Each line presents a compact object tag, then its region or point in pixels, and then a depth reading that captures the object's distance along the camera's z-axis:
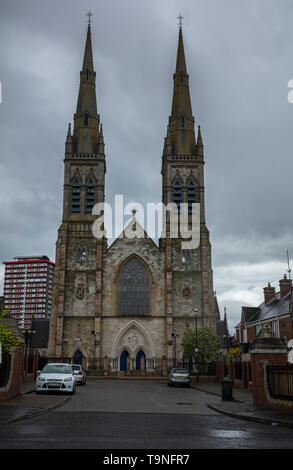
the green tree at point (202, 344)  43.38
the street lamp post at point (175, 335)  48.56
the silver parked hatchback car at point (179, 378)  32.28
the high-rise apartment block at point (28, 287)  179.50
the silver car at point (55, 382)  20.77
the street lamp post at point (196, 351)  39.09
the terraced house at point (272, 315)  39.44
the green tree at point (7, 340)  17.39
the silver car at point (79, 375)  30.16
